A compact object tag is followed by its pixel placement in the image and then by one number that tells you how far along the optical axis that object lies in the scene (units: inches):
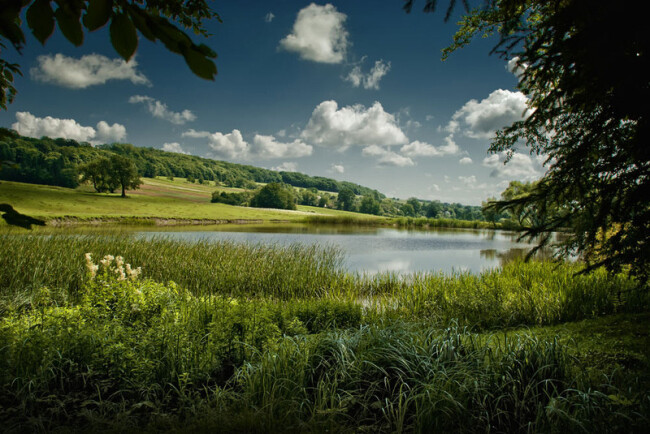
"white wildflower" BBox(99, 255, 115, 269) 235.8
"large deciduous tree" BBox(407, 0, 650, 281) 137.0
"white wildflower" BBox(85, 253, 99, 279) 237.0
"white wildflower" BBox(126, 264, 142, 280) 257.0
